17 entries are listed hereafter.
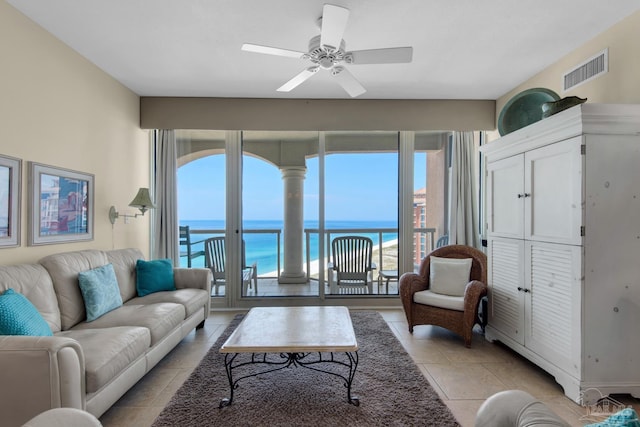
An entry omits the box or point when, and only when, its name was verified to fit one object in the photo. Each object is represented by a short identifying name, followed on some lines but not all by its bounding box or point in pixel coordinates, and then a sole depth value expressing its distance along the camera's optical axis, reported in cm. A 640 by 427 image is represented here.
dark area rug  199
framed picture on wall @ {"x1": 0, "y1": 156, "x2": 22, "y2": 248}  228
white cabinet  214
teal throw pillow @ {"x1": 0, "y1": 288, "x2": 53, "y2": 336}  174
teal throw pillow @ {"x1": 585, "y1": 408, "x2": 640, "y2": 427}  71
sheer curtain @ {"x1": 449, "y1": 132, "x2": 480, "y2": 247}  435
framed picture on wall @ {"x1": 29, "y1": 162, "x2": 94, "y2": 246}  255
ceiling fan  218
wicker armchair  311
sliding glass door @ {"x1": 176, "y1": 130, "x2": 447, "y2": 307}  443
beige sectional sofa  152
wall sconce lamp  356
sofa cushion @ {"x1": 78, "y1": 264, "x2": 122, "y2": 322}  252
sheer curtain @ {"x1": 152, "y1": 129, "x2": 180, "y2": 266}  424
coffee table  206
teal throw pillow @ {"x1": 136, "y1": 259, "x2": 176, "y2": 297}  330
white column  452
